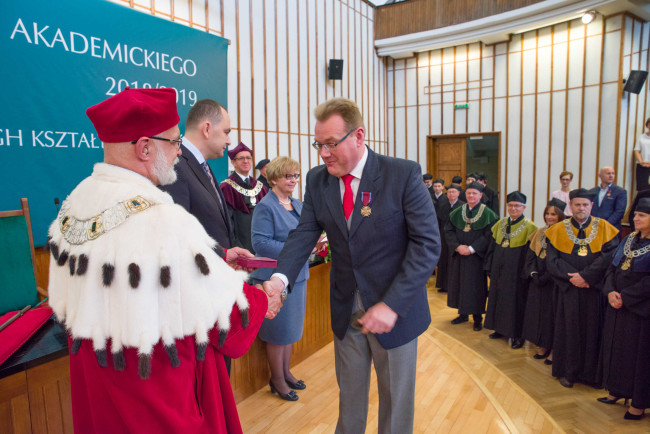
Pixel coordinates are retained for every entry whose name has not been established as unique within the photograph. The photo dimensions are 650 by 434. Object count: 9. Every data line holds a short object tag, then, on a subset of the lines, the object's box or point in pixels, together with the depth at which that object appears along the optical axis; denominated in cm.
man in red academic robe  100
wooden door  937
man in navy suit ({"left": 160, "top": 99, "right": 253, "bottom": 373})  177
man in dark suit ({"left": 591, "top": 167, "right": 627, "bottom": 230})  589
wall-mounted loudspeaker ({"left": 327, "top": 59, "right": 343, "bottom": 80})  770
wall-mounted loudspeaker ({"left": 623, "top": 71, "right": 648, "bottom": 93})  702
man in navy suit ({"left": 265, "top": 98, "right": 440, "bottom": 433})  157
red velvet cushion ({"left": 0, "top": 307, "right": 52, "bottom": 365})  146
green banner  332
